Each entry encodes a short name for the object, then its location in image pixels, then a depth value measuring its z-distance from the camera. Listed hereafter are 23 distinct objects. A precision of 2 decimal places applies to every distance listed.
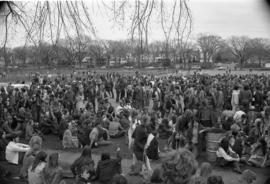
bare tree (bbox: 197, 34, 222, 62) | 92.31
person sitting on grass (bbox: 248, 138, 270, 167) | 8.25
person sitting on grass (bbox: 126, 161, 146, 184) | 7.59
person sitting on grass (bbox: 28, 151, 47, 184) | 6.16
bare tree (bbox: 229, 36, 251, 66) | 89.38
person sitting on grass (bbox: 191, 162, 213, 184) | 5.75
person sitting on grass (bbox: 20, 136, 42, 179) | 7.20
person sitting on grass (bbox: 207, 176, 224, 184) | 4.99
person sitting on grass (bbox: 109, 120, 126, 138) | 11.77
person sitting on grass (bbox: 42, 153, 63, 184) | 6.05
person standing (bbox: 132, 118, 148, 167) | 7.34
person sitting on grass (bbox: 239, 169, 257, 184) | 5.46
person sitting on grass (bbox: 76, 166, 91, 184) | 6.53
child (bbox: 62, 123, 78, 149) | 10.18
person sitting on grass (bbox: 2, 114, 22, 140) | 9.55
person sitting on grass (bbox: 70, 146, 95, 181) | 6.69
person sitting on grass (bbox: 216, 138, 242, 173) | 7.97
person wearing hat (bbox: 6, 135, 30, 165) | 8.05
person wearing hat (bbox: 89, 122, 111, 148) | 9.76
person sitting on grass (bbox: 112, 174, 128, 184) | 4.92
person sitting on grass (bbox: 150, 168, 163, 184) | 5.22
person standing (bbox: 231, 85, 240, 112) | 13.77
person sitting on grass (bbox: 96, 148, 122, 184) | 6.75
